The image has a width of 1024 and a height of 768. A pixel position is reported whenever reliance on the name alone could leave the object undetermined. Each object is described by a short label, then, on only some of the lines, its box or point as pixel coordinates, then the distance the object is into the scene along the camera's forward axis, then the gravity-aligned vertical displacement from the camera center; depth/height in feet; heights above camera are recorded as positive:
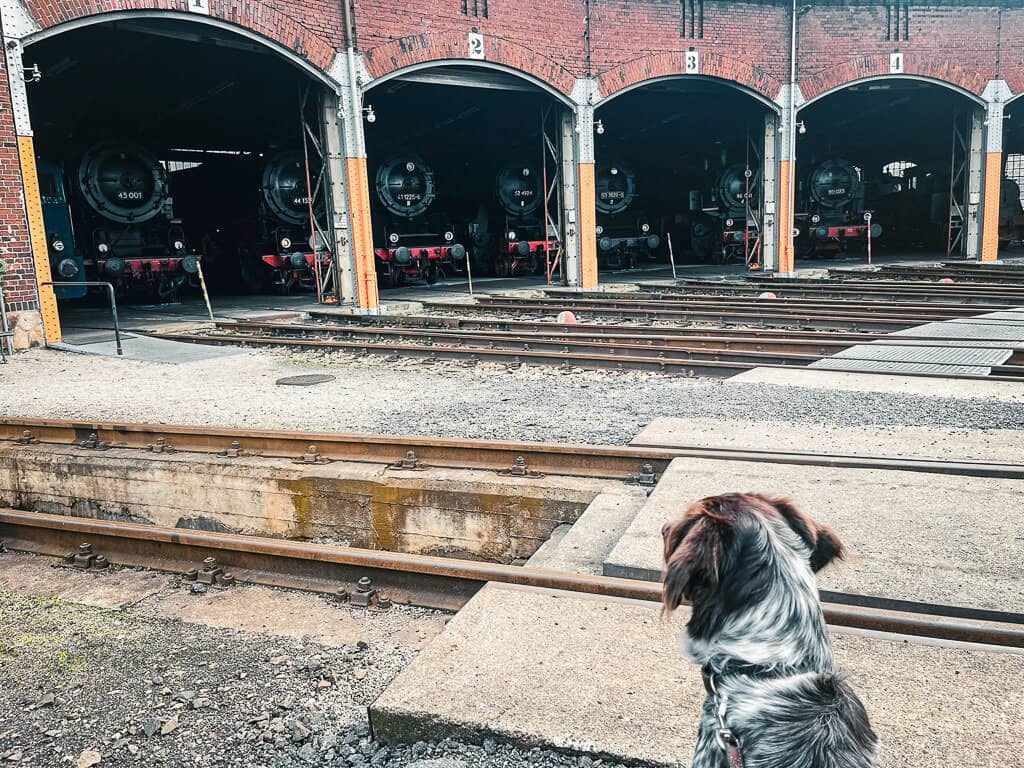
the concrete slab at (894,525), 11.43 -4.88
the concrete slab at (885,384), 24.11 -4.92
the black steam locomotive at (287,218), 69.15 +3.38
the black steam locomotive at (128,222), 61.87 +3.43
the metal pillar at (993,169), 73.51 +4.88
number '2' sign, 55.98 +13.90
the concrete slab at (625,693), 8.33 -5.14
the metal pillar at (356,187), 51.55 +4.32
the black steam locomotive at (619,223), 85.35 +1.94
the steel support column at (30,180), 38.60 +4.34
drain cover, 30.17 -4.64
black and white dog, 5.57 -2.86
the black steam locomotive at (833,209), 91.56 +2.50
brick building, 40.60 +12.91
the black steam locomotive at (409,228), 71.97 +2.16
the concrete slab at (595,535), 13.97 -5.29
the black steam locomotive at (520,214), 80.53 +3.16
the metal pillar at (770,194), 70.08 +3.41
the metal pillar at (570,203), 63.05 +3.11
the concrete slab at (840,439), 18.07 -4.91
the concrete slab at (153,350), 37.29 -4.15
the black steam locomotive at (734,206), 89.71 +3.24
